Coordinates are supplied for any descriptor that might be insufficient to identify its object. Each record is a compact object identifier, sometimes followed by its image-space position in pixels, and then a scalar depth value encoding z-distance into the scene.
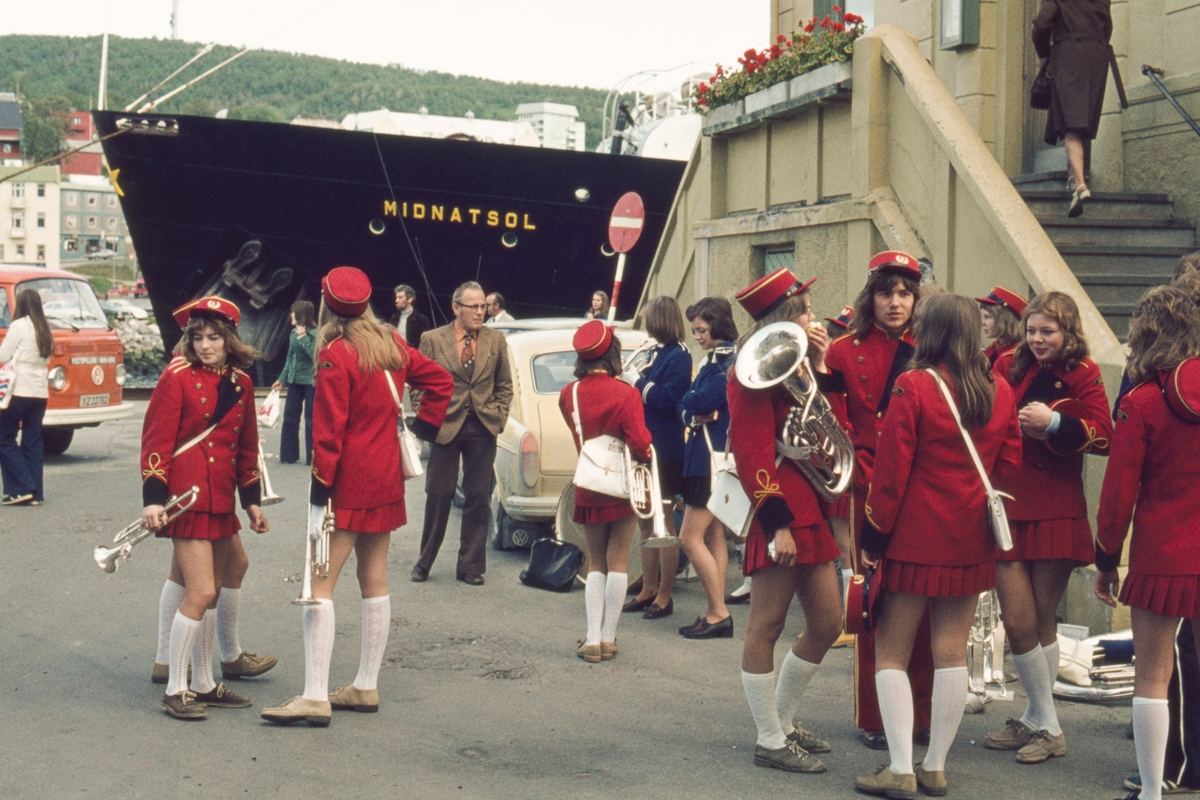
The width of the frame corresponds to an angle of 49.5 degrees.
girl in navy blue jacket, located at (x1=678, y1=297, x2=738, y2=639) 7.06
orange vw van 14.33
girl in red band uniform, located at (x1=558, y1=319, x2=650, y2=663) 6.68
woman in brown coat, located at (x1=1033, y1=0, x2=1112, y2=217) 8.83
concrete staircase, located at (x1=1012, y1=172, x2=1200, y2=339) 8.79
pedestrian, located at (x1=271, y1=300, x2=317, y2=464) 13.89
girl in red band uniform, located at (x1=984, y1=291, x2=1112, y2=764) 4.88
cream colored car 9.03
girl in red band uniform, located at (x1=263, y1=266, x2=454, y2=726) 5.34
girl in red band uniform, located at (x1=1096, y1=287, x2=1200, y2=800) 4.14
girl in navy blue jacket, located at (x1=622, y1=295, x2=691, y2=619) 7.36
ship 22.28
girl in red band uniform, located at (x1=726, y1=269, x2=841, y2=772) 4.57
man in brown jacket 8.50
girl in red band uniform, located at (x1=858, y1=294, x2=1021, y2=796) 4.32
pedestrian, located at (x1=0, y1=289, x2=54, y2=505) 11.26
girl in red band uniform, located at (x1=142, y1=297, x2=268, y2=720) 5.42
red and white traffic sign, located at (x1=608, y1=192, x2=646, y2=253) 13.78
